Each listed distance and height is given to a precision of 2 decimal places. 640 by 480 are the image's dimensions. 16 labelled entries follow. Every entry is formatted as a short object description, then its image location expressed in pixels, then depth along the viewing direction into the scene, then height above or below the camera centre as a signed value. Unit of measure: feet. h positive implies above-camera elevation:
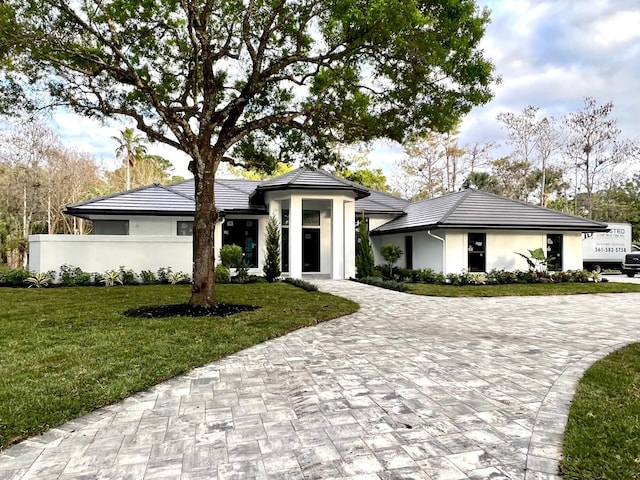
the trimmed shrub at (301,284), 42.49 -4.29
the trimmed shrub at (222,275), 48.29 -3.37
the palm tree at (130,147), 111.24 +29.05
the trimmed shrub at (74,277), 44.45 -3.30
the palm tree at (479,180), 102.32 +17.76
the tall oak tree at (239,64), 23.15 +12.30
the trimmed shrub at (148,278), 46.78 -3.60
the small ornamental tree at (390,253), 58.54 -0.83
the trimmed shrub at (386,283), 44.13 -4.32
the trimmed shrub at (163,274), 47.70 -3.20
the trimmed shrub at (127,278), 46.32 -3.55
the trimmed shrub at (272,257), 51.93 -1.25
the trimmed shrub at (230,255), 49.98 -0.94
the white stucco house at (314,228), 49.34 +2.77
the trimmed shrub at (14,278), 43.42 -3.32
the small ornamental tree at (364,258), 56.54 -1.53
